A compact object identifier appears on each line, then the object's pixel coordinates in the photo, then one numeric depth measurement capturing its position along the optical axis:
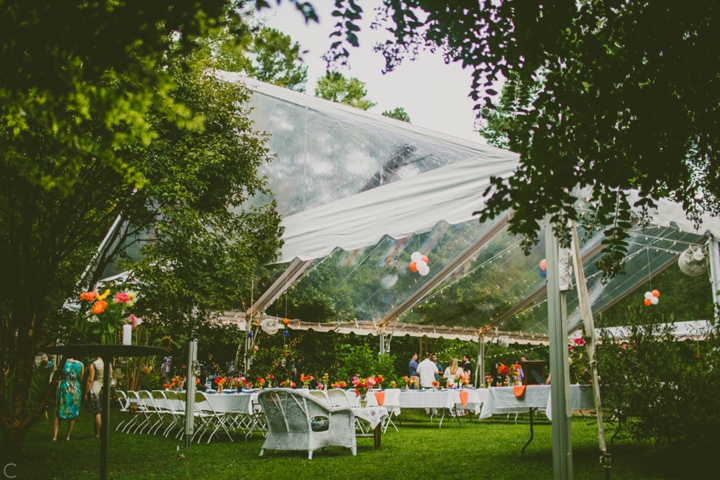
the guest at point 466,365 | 16.00
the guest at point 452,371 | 14.14
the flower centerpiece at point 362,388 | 8.43
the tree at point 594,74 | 2.75
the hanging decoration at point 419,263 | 10.71
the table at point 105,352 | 3.37
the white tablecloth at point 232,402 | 8.99
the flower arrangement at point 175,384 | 10.66
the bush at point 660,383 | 4.81
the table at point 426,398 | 10.66
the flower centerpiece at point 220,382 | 9.93
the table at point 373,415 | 7.48
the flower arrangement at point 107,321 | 5.94
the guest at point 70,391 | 8.69
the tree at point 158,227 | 6.69
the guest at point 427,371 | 13.27
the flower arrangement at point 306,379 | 10.32
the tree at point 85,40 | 2.09
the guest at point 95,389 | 9.24
